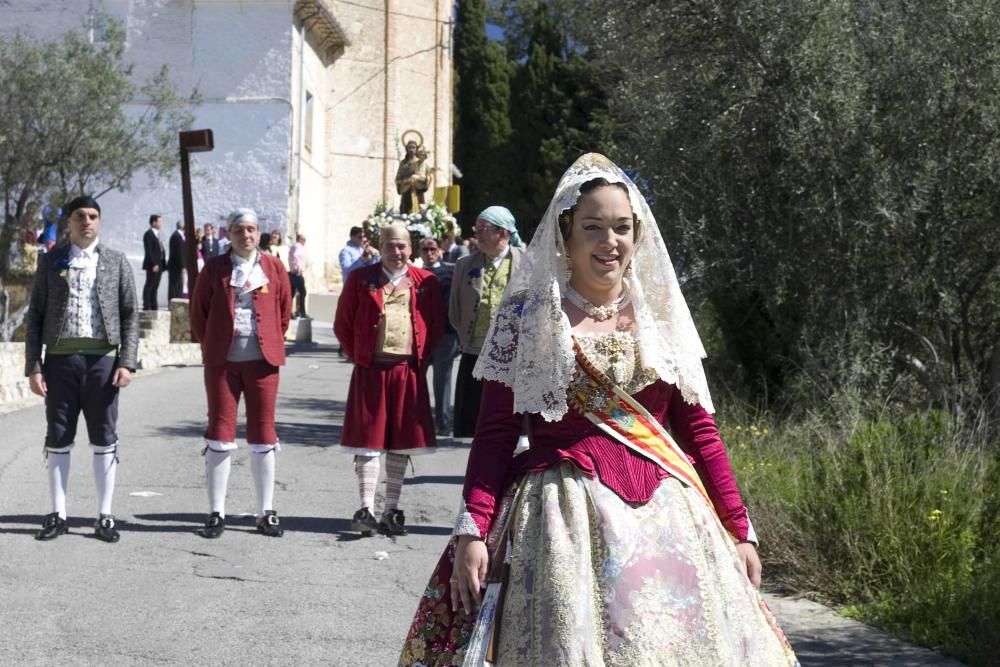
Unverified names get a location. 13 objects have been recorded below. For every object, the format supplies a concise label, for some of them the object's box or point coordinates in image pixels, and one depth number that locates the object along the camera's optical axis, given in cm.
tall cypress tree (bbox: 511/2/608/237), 4641
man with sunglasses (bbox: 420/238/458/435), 1405
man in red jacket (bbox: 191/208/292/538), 883
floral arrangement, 1525
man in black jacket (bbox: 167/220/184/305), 2791
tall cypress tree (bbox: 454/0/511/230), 4925
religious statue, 2819
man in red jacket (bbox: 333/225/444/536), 890
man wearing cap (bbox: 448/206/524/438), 1041
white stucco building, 3416
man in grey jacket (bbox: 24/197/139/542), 846
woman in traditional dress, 359
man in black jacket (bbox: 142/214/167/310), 2695
